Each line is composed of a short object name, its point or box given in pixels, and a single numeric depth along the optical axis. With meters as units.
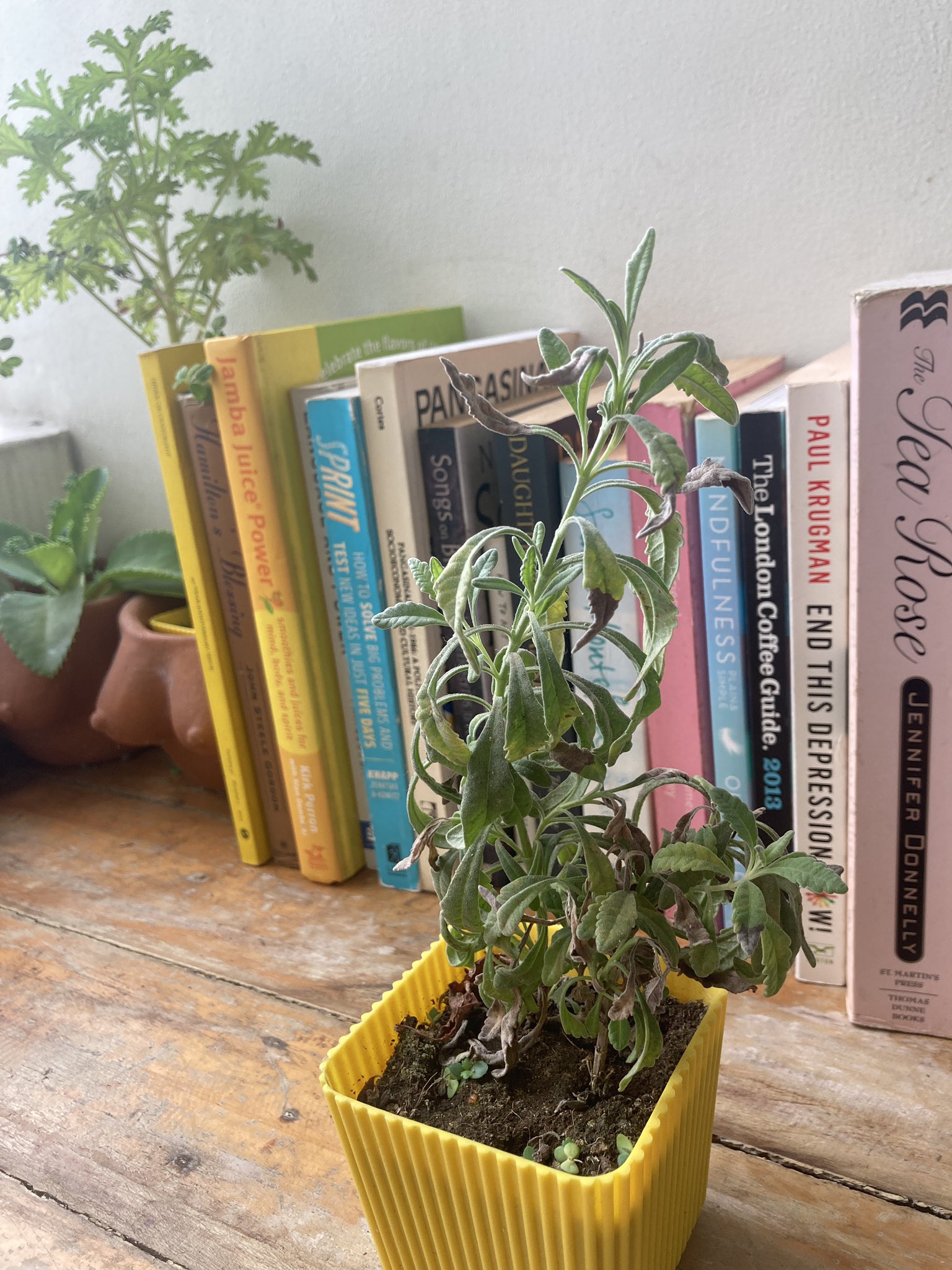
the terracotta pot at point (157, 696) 0.90
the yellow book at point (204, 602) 0.80
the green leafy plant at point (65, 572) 0.94
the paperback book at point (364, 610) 0.74
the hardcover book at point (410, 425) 0.71
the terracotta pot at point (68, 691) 0.99
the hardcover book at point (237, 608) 0.80
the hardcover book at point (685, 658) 0.64
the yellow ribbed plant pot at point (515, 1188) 0.40
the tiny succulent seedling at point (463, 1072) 0.48
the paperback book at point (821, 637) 0.58
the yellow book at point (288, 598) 0.75
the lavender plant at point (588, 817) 0.38
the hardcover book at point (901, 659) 0.53
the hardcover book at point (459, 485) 0.71
